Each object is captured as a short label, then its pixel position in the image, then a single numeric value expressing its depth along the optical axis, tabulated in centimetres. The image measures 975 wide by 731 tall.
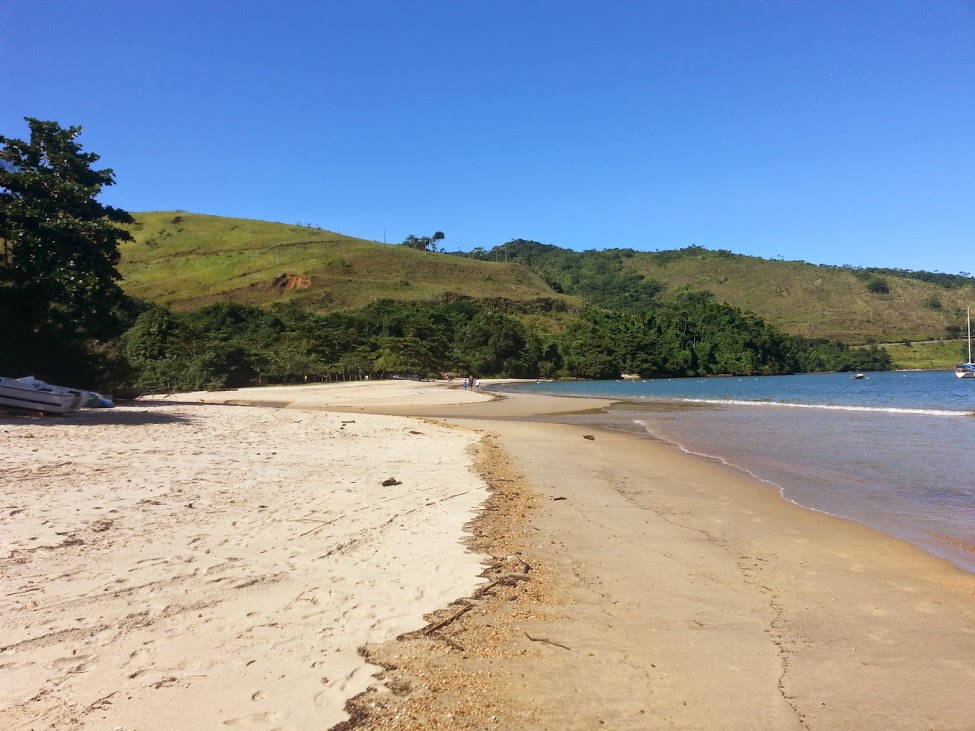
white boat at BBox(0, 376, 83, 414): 1505
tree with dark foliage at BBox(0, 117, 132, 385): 2002
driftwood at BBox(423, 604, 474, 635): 438
